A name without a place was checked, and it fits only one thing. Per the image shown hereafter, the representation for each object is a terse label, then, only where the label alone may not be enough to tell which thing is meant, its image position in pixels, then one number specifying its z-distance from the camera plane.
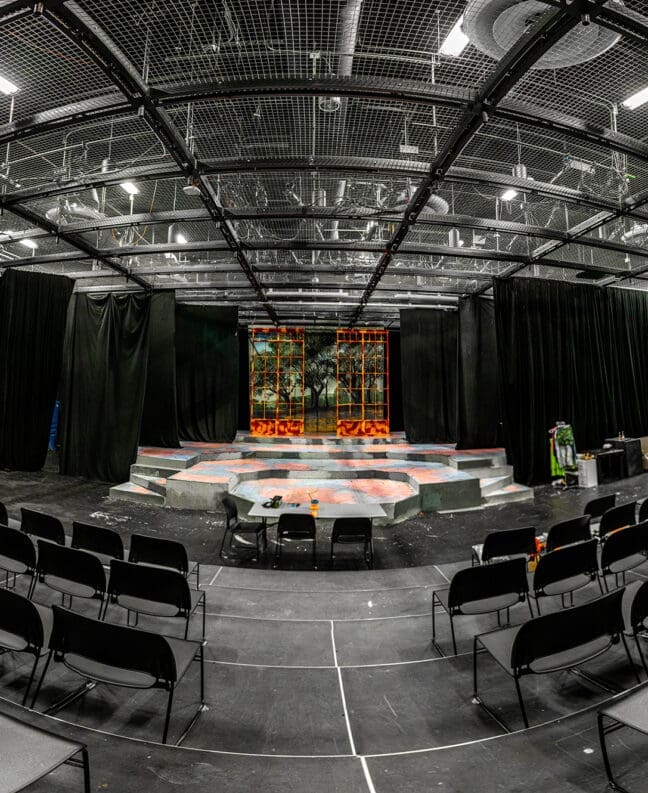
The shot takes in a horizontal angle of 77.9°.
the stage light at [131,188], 5.93
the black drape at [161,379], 10.52
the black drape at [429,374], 12.37
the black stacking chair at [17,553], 3.35
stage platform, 6.85
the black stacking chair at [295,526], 4.57
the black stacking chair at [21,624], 2.12
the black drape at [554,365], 8.83
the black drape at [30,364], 8.85
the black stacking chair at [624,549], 3.32
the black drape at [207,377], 12.26
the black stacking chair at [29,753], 1.36
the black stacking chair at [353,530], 4.59
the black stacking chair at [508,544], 3.69
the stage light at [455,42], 3.59
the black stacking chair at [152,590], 2.74
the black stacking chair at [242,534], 4.80
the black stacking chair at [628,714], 1.58
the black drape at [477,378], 10.72
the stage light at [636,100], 4.38
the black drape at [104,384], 9.09
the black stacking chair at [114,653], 1.93
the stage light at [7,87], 4.19
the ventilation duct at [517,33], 3.21
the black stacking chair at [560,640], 2.02
